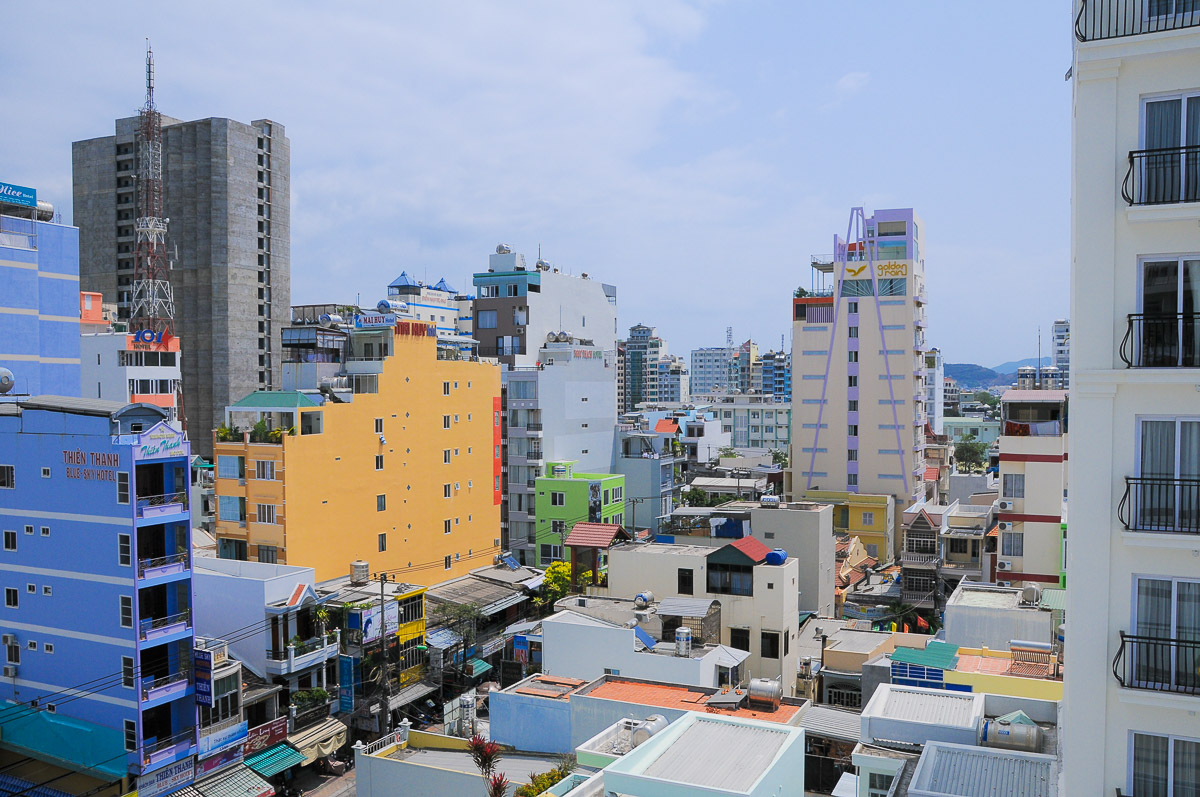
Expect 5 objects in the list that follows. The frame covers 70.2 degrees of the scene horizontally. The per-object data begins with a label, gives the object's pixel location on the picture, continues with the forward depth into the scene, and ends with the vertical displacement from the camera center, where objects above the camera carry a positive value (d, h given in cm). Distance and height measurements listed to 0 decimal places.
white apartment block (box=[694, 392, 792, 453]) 11956 -594
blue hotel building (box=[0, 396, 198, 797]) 2744 -706
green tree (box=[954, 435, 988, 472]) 11494 -1005
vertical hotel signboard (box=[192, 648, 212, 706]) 2828 -973
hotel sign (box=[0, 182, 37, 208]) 3900 +871
